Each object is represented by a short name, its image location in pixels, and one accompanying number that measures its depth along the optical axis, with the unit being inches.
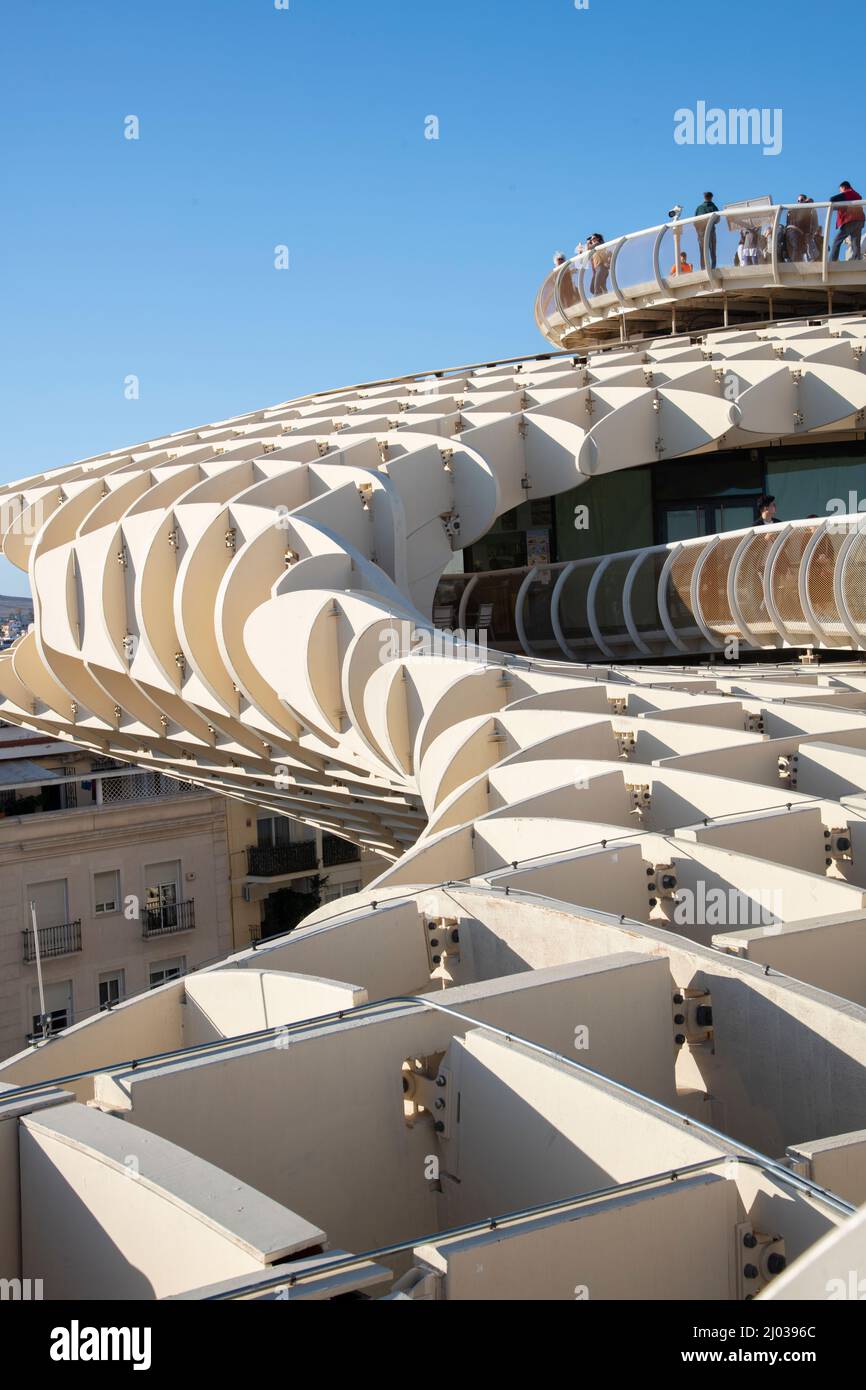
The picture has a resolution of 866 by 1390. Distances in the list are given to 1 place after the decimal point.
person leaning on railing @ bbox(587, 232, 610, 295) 1212.5
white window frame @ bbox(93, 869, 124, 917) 1349.7
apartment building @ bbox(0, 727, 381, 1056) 1314.0
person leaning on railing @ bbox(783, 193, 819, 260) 1126.4
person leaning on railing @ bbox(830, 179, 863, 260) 1124.5
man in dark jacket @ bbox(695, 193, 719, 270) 1121.4
